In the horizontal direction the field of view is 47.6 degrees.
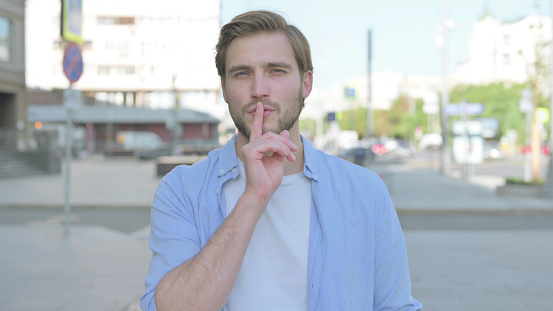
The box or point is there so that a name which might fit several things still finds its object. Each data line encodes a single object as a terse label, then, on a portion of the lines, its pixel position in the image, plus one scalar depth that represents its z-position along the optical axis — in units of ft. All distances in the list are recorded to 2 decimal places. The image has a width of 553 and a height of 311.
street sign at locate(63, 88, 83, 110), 32.35
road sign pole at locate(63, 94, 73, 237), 31.89
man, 5.37
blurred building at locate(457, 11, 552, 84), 314.96
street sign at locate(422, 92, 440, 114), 94.38
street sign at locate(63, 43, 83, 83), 31.91
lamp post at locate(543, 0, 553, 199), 49.44
